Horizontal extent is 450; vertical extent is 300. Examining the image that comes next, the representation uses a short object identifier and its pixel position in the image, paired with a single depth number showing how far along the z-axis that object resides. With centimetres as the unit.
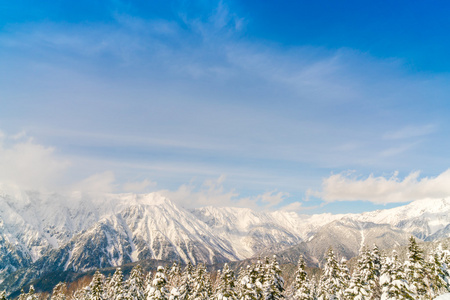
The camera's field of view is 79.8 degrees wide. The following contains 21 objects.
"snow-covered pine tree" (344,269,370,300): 3912
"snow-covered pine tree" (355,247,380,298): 4903
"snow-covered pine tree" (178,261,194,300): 5226
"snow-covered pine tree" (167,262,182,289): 6329
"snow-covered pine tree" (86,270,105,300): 4597
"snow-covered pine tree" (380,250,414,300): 3419
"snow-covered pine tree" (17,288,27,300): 5015
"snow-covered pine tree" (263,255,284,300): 3850
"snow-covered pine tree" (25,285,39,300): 4578
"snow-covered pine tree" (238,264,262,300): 3381
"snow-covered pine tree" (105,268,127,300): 4774
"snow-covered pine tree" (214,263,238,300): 3319
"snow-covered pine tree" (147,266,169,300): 3616
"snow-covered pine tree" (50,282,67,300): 6005
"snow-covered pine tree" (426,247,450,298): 4634
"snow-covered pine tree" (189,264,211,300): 4753
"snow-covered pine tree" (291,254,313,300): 4416
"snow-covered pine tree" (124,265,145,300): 5002
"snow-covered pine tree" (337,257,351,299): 4785
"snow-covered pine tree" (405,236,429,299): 4084
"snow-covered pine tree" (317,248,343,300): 4775
